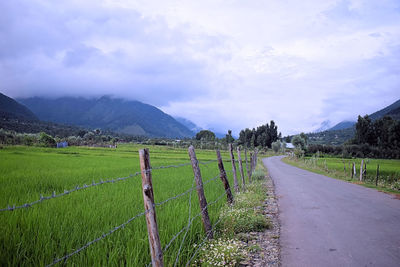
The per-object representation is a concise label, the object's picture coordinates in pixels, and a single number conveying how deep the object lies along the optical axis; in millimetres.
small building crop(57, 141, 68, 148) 55553
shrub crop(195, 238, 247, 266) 3590
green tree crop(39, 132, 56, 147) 51288
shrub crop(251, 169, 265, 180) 15420
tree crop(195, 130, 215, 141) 168612
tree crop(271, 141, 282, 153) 109606
